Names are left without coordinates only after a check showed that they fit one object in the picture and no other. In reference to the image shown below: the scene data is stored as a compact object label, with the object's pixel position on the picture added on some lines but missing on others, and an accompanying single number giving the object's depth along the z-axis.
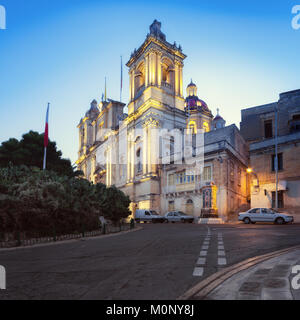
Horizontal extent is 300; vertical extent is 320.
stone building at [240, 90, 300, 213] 28.19
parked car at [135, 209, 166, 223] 37.18
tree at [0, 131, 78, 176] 33.56
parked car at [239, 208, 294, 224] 23.59
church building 35.12
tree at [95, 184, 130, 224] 25.36
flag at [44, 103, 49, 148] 27.89
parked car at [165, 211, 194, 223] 34.41
